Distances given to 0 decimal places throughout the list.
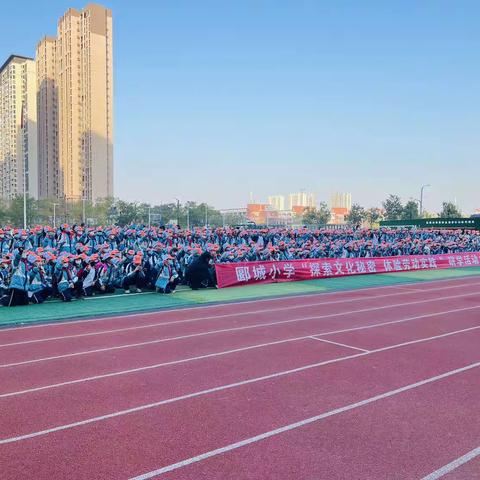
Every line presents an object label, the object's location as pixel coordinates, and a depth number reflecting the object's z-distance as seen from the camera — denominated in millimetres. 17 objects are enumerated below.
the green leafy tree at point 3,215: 47938
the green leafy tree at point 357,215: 64312
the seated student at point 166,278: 15273
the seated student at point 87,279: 13898
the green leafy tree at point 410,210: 62344
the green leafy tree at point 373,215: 65312
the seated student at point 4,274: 12340
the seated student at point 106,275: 14656
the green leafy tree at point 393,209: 63541
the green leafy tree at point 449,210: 58594
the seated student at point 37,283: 12641
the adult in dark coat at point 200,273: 16500
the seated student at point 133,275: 15320
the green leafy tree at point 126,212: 51969
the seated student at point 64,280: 13297
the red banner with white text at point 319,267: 17406
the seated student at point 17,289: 12266
